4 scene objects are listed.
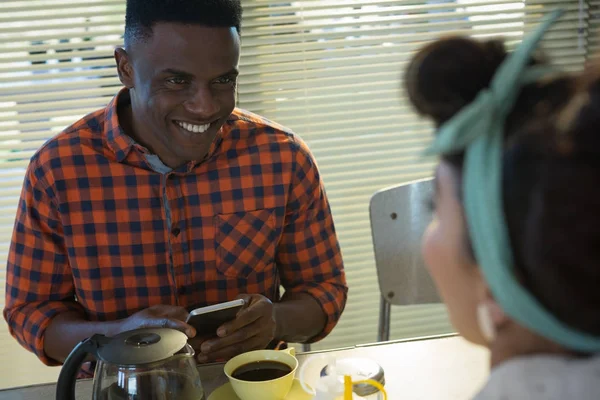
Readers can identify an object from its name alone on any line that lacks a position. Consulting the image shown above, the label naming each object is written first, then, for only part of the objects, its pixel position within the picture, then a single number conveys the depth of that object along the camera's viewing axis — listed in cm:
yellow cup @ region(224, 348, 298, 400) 109
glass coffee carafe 96
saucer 114
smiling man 140
